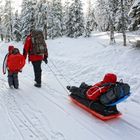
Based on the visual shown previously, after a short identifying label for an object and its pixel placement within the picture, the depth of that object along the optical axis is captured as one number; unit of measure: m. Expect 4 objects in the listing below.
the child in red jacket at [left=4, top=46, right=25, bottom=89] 8.95
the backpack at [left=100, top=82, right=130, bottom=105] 5.82
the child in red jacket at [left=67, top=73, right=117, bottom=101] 6.12
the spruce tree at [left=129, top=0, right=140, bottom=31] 11.70
